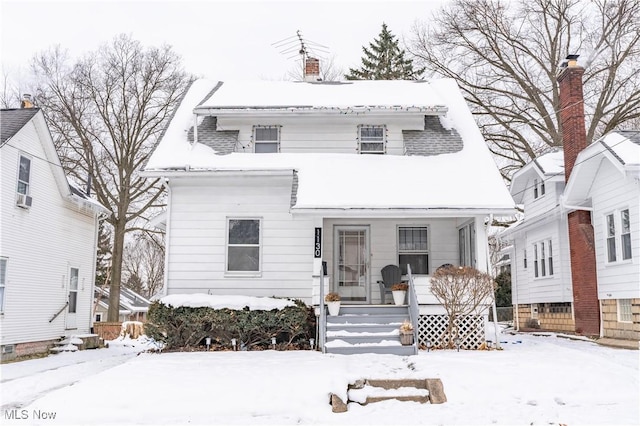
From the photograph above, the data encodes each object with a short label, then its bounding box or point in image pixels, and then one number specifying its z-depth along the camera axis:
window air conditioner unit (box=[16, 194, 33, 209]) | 14.55
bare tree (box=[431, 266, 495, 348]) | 11.59
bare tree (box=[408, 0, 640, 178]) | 23.70
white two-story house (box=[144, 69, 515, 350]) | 12.51
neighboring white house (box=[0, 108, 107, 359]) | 14.15
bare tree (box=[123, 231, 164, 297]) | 50.12
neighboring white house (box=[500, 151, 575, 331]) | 17.81
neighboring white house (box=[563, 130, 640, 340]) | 13.01
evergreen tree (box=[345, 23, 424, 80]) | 33.66
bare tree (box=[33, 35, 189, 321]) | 25.72
